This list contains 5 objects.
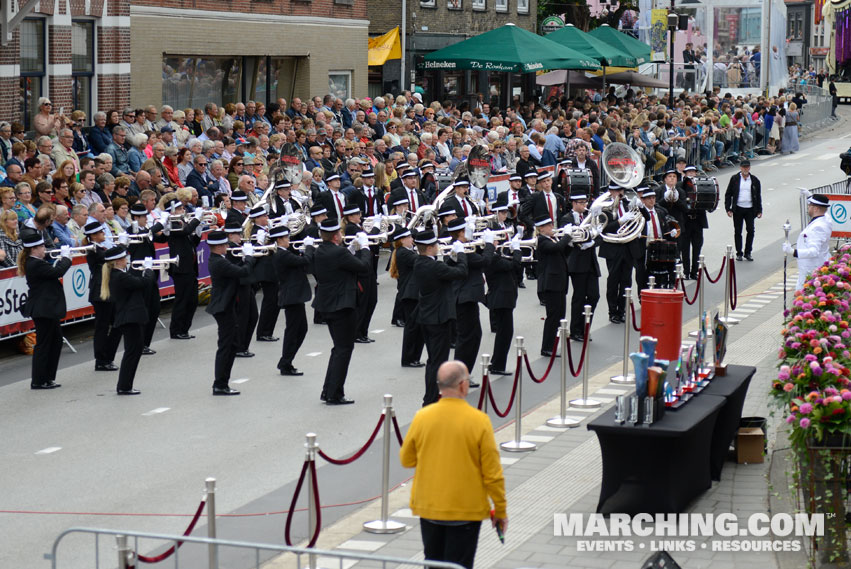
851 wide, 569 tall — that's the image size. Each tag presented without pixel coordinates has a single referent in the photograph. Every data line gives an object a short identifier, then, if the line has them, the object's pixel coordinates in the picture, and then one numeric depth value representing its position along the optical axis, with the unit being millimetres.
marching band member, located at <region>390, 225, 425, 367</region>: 16469
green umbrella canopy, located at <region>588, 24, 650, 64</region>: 42469
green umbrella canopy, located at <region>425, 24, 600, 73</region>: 35031
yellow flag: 38000
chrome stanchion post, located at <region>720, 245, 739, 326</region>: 18984
